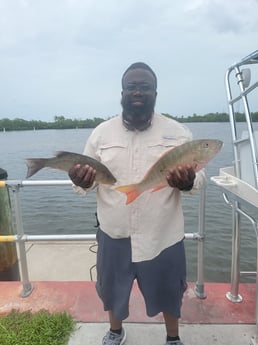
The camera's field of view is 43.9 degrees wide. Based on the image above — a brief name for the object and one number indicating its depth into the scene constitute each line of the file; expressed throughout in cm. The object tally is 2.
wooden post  415
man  208
